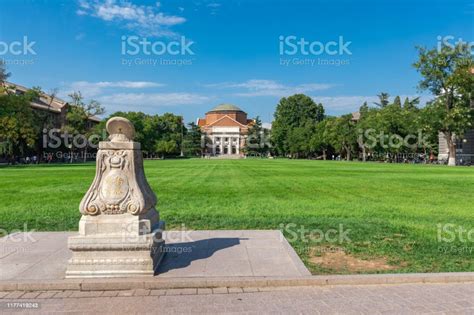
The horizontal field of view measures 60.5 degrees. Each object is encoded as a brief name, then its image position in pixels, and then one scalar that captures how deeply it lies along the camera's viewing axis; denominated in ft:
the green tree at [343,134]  262.67
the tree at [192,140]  413.18
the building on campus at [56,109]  249.67
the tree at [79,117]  223.92
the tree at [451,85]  167.63
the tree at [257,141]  416.99
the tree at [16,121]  164.04
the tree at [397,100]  340.39
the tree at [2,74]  165.33
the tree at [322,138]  284.20
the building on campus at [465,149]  196.02
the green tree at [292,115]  366.43
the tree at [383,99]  359.58
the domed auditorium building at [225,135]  510.58
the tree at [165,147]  334.44
